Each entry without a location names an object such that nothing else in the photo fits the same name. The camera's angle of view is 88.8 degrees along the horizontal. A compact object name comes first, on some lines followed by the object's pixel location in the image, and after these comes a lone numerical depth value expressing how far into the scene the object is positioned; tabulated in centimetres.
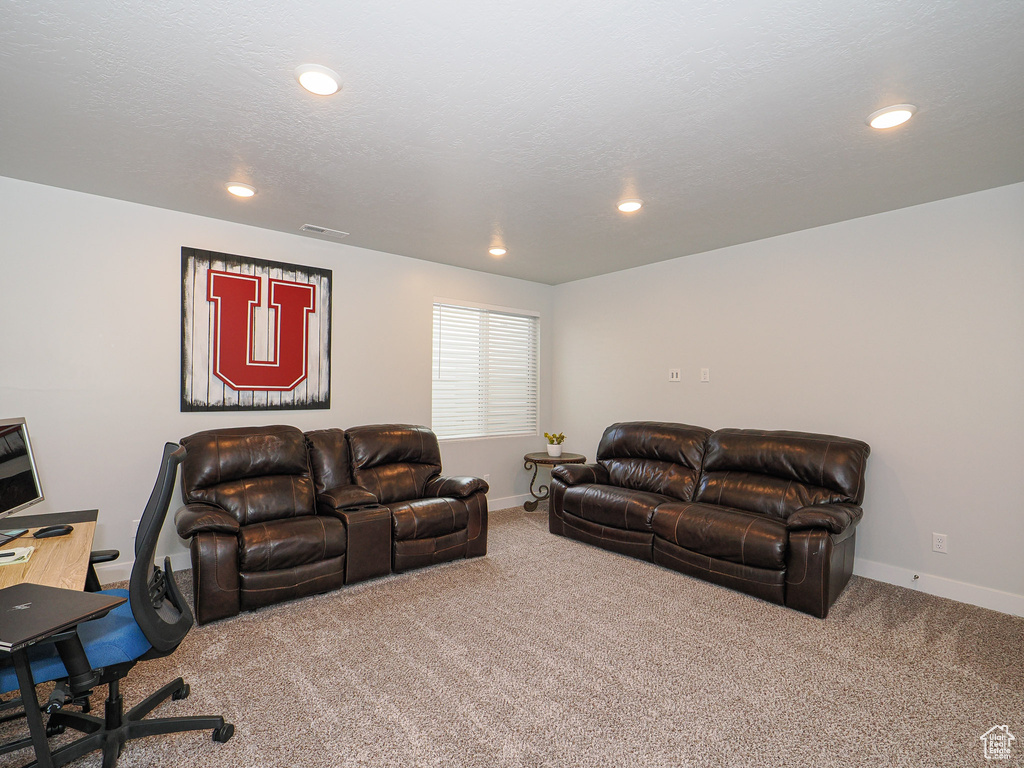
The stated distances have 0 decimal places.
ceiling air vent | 414
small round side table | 538
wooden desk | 175
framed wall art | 387
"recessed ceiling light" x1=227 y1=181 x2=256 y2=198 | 326
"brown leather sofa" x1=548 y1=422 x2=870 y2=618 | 323
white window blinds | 540
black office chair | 158
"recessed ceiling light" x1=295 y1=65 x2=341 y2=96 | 203
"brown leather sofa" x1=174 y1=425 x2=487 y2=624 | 309
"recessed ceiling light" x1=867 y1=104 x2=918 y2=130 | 229
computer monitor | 225
